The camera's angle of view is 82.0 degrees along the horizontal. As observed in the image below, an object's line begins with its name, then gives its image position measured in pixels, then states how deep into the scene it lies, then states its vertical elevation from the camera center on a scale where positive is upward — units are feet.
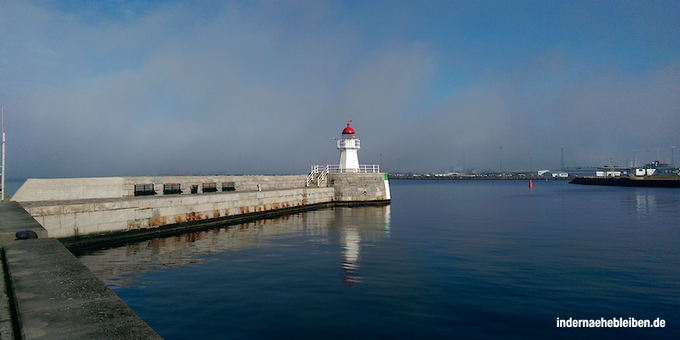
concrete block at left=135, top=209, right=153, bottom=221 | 49.10 -4.18
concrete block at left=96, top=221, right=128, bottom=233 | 44.39 -5.26
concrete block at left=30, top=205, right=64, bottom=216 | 38.32 -2.73
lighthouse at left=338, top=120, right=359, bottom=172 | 107.55 +7.36
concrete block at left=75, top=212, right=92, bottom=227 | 41.93 -4.01
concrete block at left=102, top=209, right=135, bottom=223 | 45.27 -4.03
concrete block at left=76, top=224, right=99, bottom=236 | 41.65 -5.17
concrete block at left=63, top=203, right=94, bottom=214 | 41.08 -2.74
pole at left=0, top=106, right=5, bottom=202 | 42.12 +2.28
